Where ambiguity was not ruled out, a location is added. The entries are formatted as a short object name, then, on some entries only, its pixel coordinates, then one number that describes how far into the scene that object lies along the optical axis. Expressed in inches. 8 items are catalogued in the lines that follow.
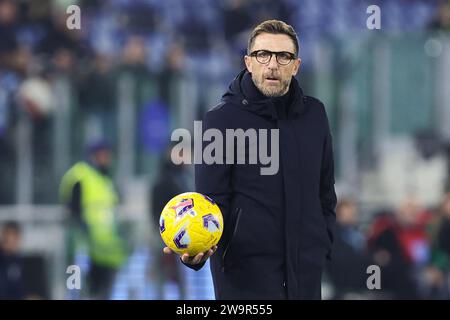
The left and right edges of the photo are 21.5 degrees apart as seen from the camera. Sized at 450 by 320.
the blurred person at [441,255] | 449.7
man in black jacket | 220.7
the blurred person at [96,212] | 451.5
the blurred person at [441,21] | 488.7
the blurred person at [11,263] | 407.8
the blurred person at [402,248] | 440.1
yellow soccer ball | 215.0
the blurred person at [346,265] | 427.8
